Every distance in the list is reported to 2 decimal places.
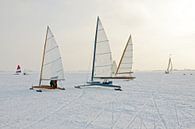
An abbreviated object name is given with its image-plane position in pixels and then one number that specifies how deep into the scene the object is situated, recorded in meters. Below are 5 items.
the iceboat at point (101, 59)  24.22
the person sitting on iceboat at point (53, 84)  22.05
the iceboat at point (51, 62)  22.19
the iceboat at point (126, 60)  36.47
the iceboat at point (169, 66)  101.56
